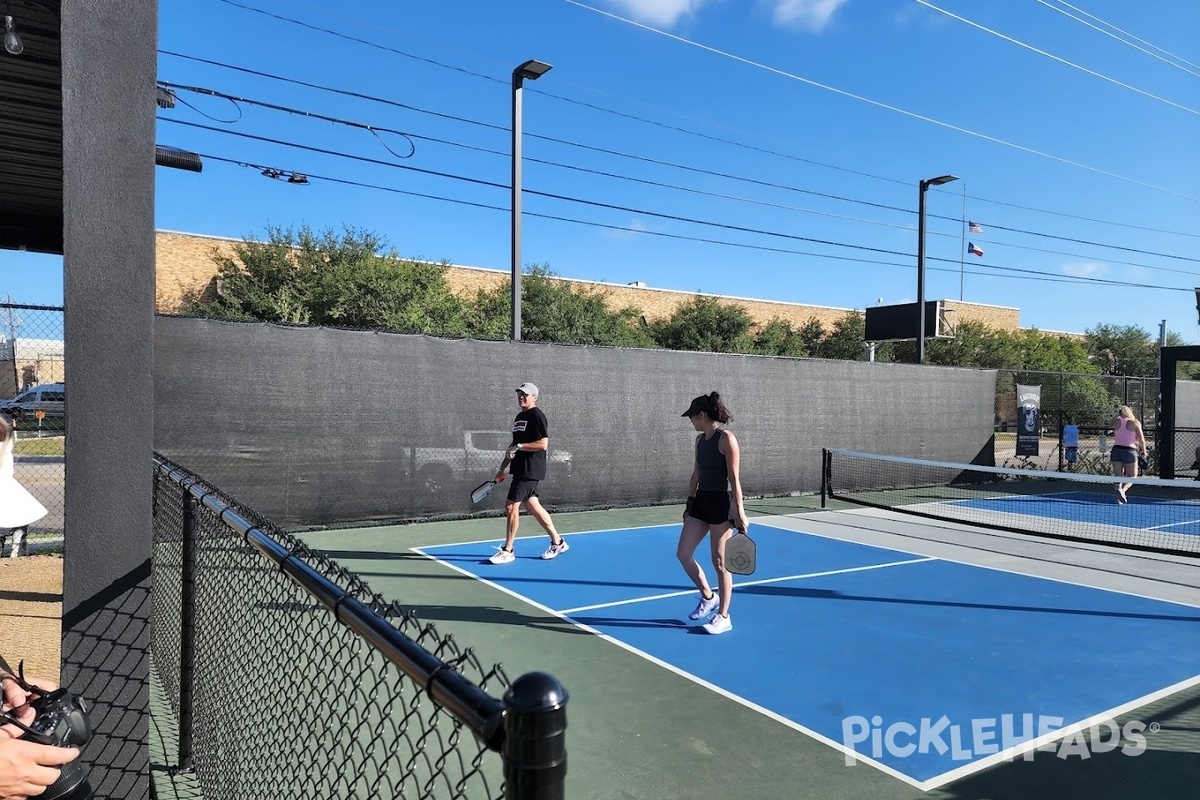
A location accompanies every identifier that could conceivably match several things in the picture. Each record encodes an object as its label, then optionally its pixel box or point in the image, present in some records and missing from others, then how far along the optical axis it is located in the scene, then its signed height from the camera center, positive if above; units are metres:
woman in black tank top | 5.91 -0.88
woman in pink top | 13.32 -0.91
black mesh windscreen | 9.20 -0.43
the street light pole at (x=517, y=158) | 11.57 +3.44
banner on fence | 18.97 -0.89
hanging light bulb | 3.66 +1.61
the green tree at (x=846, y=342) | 42.03 +2.41
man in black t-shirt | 8.08 -0.78
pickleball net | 11.04 -2.05
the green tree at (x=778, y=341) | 37.84 +2.23
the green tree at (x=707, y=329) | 36.06 +2.67
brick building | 26.95 +4.18
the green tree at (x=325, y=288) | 26.45 +3.29
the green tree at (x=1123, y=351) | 53.59 +2.66
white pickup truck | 10.64 -1.05
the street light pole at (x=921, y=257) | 18.55 +3.06
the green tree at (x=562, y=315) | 30.80 +2.80
